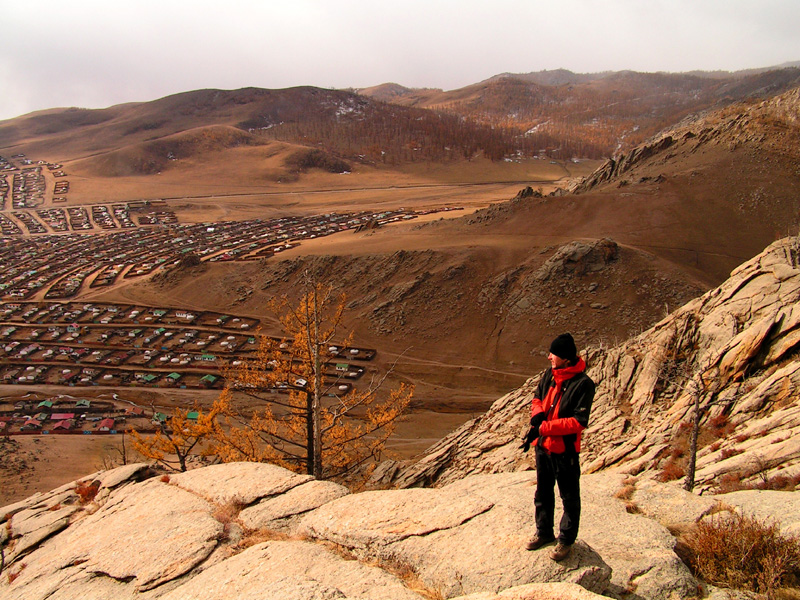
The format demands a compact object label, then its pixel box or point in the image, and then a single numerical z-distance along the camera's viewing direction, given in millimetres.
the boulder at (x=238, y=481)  7812
